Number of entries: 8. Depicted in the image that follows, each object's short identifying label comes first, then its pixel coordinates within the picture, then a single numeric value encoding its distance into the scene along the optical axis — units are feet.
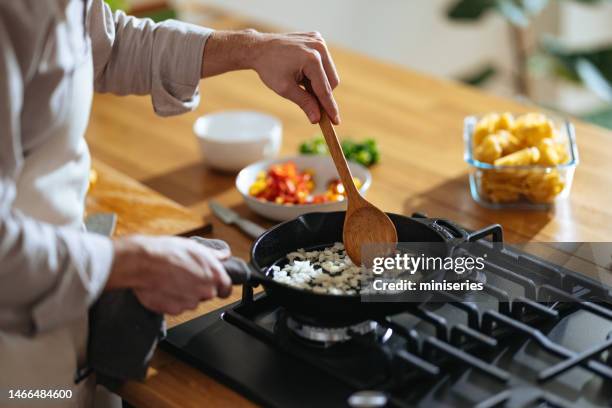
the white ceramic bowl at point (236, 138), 6.14
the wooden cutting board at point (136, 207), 5.43
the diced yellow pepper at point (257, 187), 5.64
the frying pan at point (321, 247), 3.83
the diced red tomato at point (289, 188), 5.50
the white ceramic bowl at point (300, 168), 5.36
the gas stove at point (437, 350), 3.65
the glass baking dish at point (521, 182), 5.33
